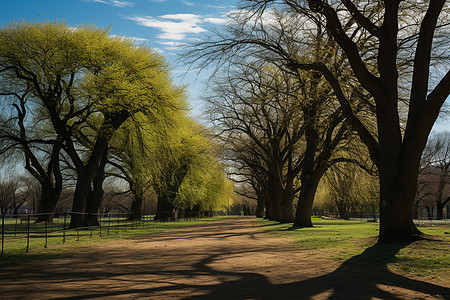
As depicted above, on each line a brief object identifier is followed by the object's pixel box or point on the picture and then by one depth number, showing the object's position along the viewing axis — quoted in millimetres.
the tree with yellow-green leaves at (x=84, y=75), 23312
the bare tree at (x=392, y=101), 11266
